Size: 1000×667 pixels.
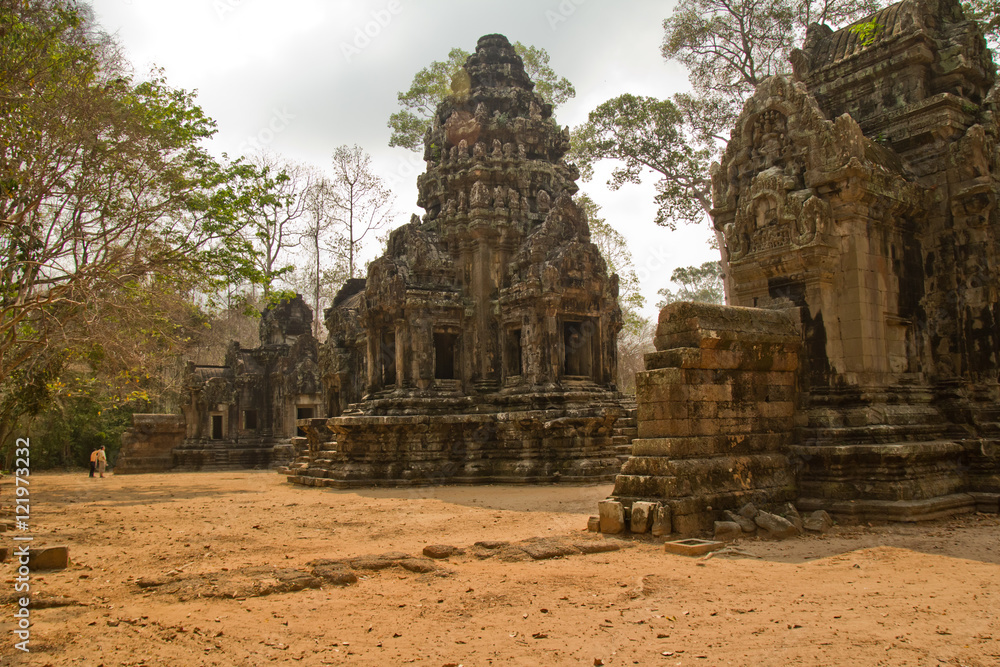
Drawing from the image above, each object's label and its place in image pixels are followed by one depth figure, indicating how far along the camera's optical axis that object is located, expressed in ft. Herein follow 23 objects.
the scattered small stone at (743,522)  22.30
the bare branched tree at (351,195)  117.19
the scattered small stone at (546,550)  20.88
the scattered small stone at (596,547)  21.30
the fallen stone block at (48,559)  19.94
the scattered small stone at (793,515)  23.03
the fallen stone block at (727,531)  21.95
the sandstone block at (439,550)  21.45
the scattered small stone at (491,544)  22.24
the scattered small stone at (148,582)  17.71
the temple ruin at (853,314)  23.92
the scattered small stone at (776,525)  22.21
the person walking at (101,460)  77.92
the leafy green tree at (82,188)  33.60
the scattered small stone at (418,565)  19.60
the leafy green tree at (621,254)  102.01
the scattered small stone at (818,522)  23.00
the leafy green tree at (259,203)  54.24
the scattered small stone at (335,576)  18.17
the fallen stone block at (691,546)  20.20
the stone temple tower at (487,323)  50.70
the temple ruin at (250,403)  90.48
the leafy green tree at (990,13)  43.50
